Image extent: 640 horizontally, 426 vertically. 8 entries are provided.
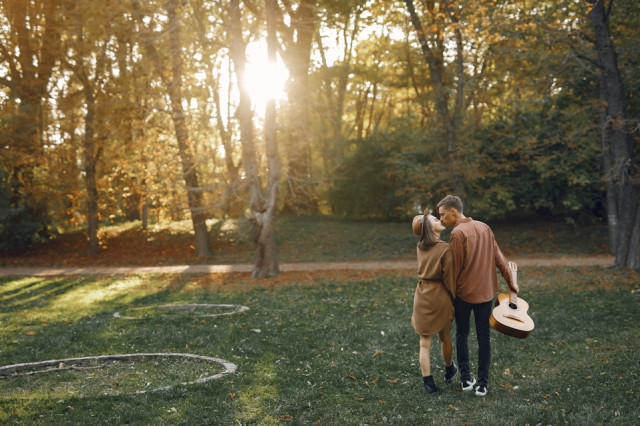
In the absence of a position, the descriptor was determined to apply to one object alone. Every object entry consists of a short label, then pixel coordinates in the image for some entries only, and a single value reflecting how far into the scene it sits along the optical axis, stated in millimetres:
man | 6074
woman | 6105
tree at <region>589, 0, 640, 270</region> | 15430
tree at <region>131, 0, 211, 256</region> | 19812
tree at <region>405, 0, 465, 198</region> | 20578
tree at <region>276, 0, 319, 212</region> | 19938
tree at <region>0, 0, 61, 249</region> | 23875
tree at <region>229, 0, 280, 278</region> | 17047
